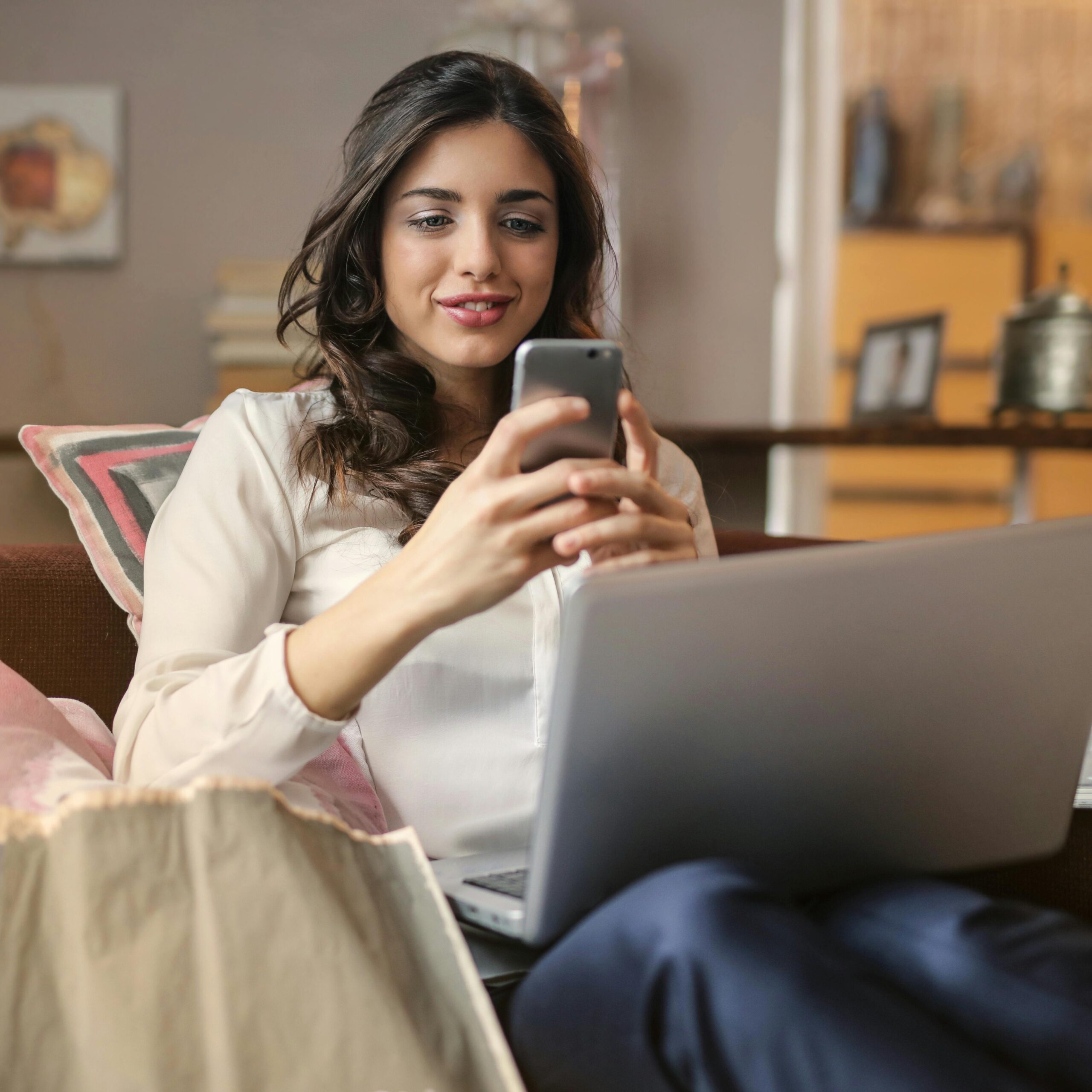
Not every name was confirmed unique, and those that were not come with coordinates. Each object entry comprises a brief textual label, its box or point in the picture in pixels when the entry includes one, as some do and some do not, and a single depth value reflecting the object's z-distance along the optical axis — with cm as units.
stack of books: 253
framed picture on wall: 272
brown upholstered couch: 117
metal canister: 242
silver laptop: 59
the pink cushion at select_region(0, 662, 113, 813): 78
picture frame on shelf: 273
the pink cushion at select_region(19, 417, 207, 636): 116
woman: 60
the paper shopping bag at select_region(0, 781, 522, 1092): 60
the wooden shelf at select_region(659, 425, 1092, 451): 238
